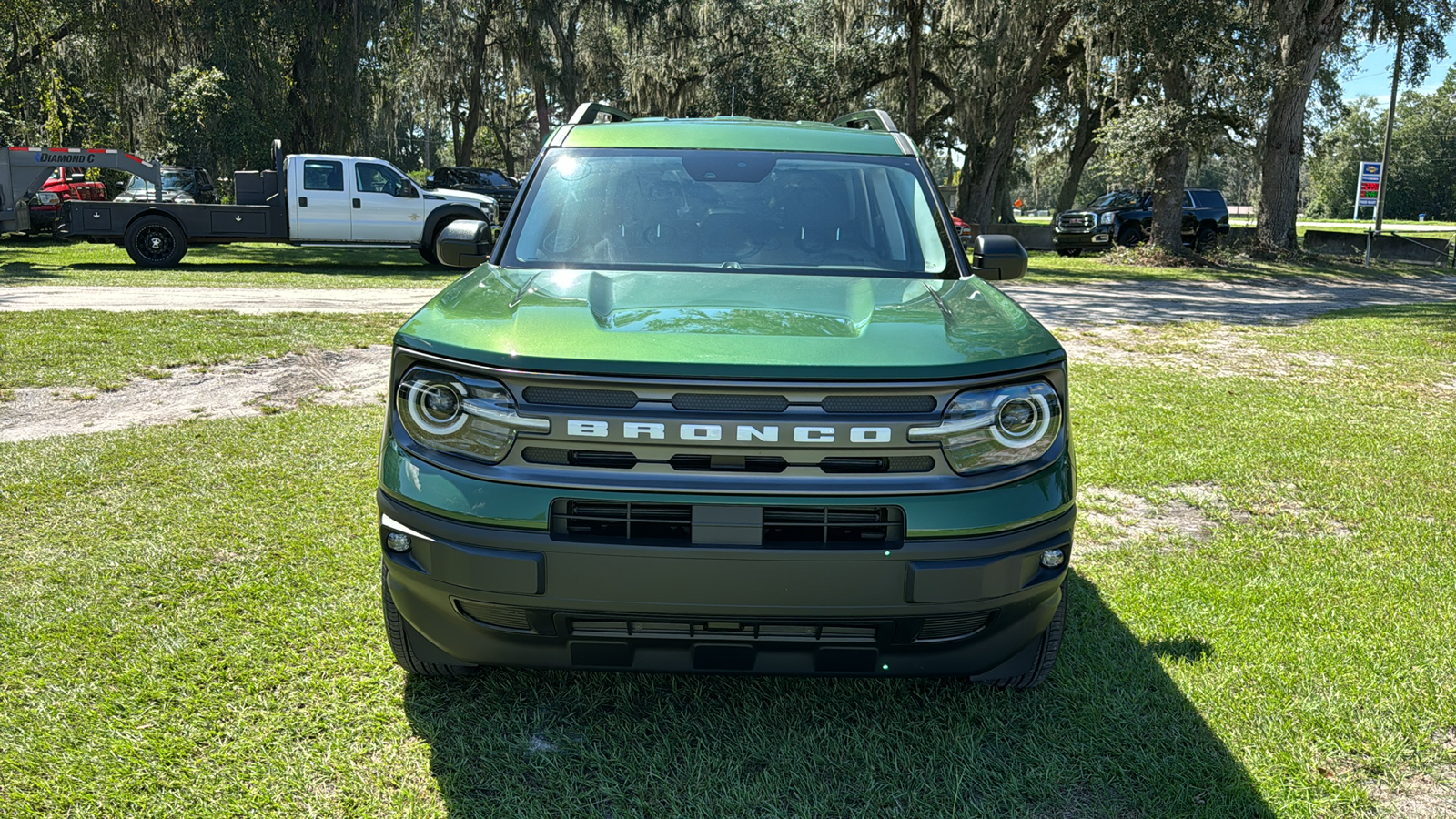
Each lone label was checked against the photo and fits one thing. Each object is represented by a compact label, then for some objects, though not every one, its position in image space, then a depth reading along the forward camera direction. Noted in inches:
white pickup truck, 676.7
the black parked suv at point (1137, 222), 1024.9
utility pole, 959.0
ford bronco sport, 94.6
